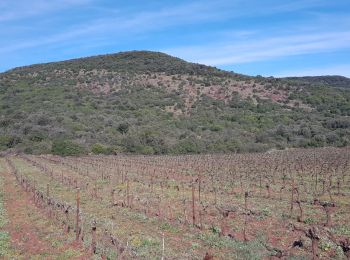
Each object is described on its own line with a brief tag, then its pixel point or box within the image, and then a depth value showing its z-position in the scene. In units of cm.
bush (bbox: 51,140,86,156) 5756
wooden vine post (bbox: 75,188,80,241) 1358
